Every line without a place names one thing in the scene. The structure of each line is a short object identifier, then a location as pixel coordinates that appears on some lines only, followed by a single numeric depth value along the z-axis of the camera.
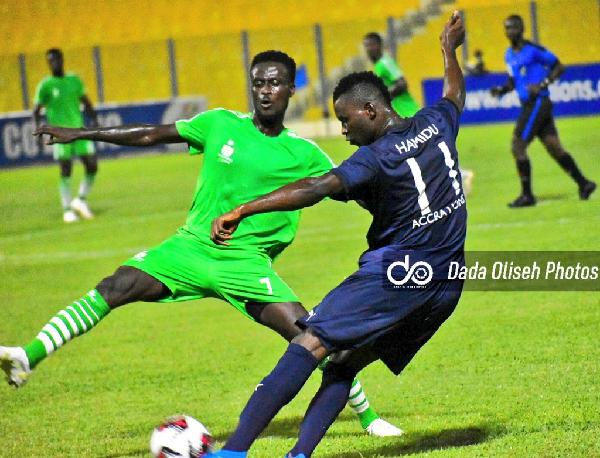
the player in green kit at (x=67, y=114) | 39.37
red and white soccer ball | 12.21
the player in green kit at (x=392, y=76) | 36.25
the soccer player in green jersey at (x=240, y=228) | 14.05
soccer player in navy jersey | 11.35
